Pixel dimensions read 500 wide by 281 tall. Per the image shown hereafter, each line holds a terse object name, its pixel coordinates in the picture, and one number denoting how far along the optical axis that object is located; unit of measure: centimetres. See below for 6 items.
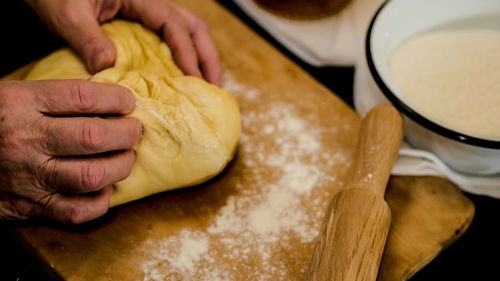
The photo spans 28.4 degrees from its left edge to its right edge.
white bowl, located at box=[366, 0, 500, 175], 55
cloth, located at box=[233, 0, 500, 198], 60
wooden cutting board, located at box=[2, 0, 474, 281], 54
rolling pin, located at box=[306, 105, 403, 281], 50
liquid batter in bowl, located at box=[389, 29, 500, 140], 56
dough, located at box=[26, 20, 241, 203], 54
